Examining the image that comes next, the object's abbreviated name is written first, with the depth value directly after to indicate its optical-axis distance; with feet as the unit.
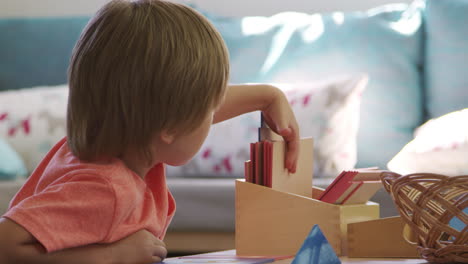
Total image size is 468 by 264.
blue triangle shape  4.33
